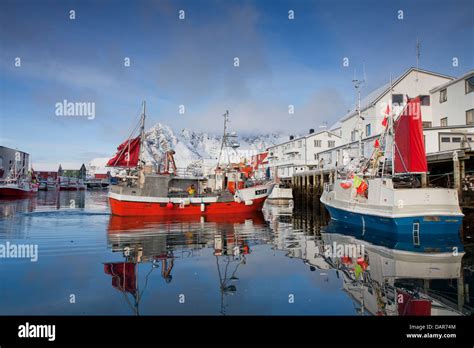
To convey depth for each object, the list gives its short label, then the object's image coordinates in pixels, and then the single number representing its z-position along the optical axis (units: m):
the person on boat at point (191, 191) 29.52
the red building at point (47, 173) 143.12
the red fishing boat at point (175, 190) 27.86
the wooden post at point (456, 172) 24.78
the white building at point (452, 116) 35.25
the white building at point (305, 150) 69.19
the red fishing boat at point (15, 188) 60.31
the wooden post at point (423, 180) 22.66
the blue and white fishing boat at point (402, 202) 16.83
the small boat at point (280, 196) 52.01
